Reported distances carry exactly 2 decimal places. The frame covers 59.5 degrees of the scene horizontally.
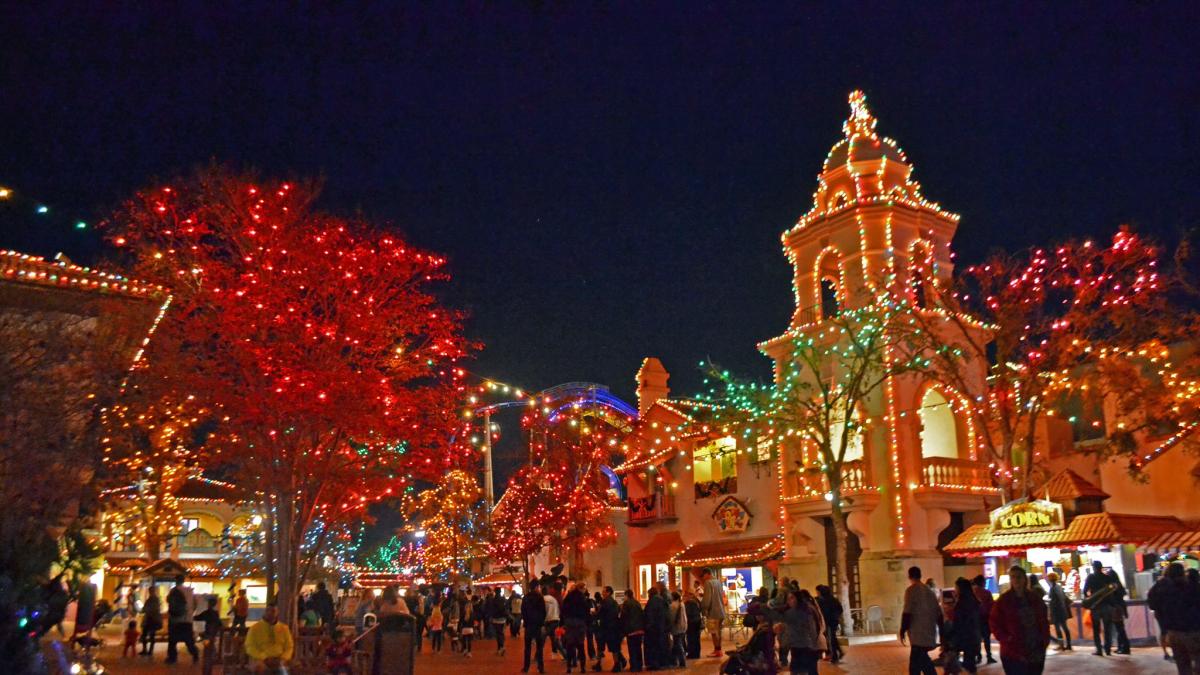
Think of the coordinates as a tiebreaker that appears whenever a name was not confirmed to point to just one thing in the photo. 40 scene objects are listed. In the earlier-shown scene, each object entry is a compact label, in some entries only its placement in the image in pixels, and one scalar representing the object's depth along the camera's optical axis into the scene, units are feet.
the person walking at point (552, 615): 64.64
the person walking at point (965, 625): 47.96
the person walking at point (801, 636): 42.04
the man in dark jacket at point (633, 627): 59.82
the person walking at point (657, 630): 60.54
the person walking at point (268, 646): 39.22
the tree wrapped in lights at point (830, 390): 79.41
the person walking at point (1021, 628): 31.17
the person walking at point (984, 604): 56.80
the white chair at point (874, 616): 84.07
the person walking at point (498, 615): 82.07
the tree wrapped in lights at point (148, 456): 62.39
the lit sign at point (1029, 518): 70.18
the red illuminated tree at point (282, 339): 67.77
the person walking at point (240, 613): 51.32
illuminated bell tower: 89.10
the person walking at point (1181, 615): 36.06
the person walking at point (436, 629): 88.99
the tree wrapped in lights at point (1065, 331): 75.97
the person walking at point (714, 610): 69.82
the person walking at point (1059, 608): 62.69
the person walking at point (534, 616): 60.18
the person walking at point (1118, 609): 59.36
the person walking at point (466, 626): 82.74
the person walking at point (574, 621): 59.31
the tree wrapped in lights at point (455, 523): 159.22
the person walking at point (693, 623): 69.56
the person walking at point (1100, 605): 59.16
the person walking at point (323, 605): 75.31
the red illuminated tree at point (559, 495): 140.26
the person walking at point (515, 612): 106.42
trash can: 46.98
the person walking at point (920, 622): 41.86
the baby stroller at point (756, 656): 40.55
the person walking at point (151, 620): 77.77
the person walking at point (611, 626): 60.54
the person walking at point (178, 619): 68.44
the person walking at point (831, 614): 57.47
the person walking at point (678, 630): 62.28
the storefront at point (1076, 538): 68.64
